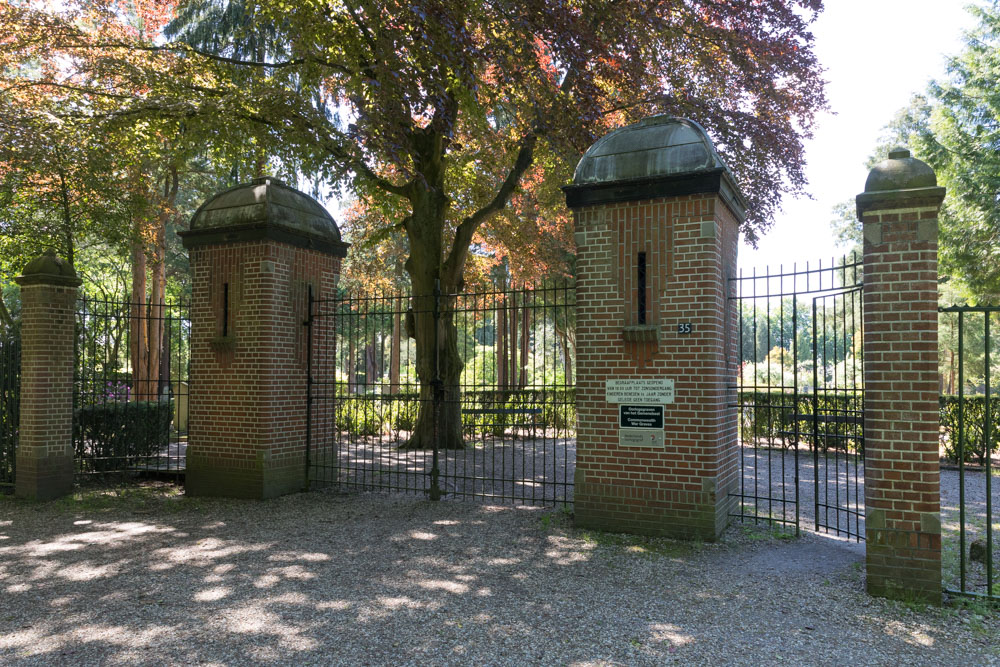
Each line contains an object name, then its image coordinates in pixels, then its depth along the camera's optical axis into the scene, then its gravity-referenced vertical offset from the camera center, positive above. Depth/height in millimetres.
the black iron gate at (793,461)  6145 -1921
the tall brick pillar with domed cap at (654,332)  5984 +260
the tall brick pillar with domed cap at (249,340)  8055 +213
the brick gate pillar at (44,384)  8188 -390
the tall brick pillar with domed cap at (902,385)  4480 -193
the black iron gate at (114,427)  9289 -1132
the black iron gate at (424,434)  8586 -1616
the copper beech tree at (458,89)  9211 +4663
